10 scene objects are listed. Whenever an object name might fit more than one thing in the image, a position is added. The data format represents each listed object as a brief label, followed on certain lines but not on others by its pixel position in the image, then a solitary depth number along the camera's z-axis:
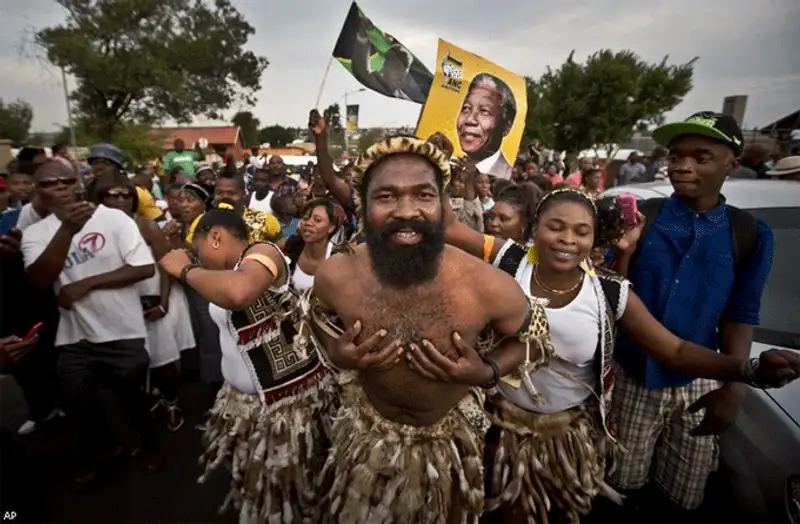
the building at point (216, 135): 46.44
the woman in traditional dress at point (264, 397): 2.39
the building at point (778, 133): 8.46
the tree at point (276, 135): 65.63
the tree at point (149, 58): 21.50
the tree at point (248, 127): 53.20
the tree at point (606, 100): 24.28
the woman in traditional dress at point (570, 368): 2.07
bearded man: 1.79
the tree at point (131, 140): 23.31
